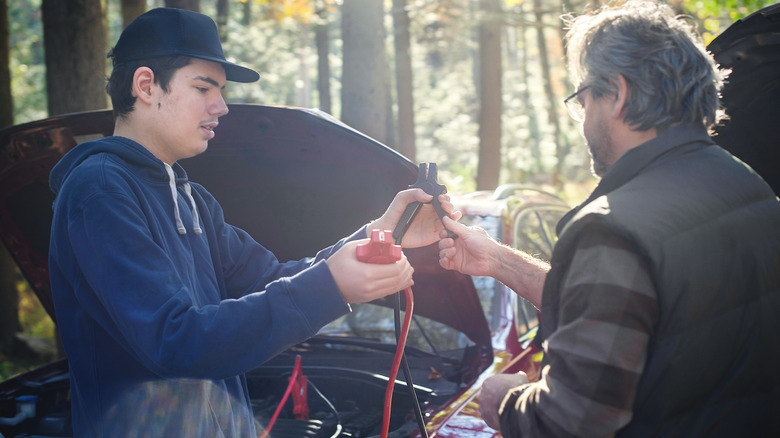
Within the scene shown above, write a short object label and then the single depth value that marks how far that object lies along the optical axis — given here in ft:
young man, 5.53
